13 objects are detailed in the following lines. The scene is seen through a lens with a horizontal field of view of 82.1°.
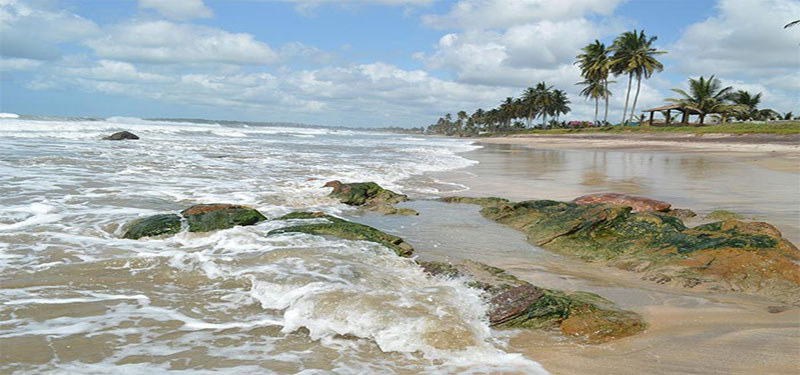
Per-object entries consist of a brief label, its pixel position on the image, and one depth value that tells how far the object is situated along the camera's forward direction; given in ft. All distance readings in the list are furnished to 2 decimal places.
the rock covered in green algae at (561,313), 11.21
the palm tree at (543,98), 277.03
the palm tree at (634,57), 163.43
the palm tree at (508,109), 325.23
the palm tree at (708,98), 148.15
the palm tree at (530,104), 291.15
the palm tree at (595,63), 183.93
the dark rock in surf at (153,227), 19.53
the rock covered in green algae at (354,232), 18.85
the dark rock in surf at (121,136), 94.74
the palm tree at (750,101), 181.16
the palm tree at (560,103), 283.90
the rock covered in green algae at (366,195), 30.73
